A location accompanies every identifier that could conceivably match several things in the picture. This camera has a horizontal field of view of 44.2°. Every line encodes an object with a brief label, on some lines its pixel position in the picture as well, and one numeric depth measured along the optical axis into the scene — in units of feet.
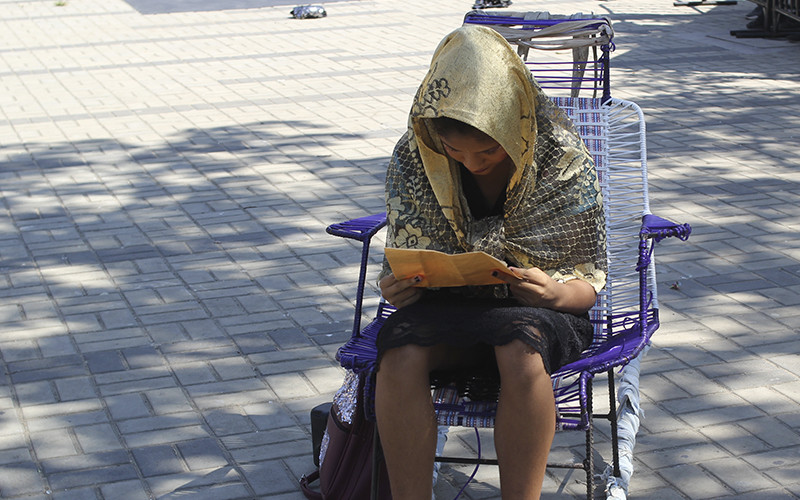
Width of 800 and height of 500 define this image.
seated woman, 8.39
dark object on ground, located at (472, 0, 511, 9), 40.10
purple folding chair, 8.98
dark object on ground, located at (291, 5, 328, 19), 42.39
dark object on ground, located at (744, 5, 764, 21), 40.75
